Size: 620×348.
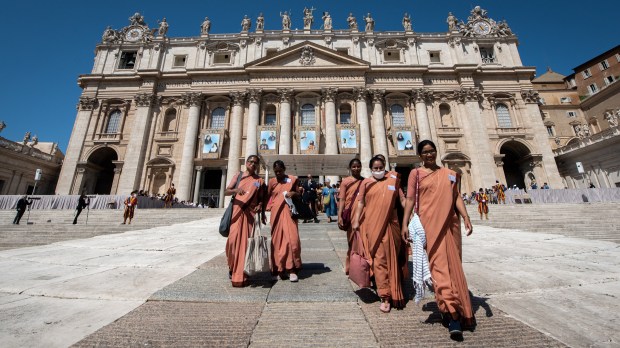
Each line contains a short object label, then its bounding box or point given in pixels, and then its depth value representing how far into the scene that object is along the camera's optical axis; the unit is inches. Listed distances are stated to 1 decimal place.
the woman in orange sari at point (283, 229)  129.7
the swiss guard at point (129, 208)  443.4
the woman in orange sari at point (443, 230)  76.8
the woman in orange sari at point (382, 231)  95.4
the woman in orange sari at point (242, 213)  121.9
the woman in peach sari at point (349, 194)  130.3
